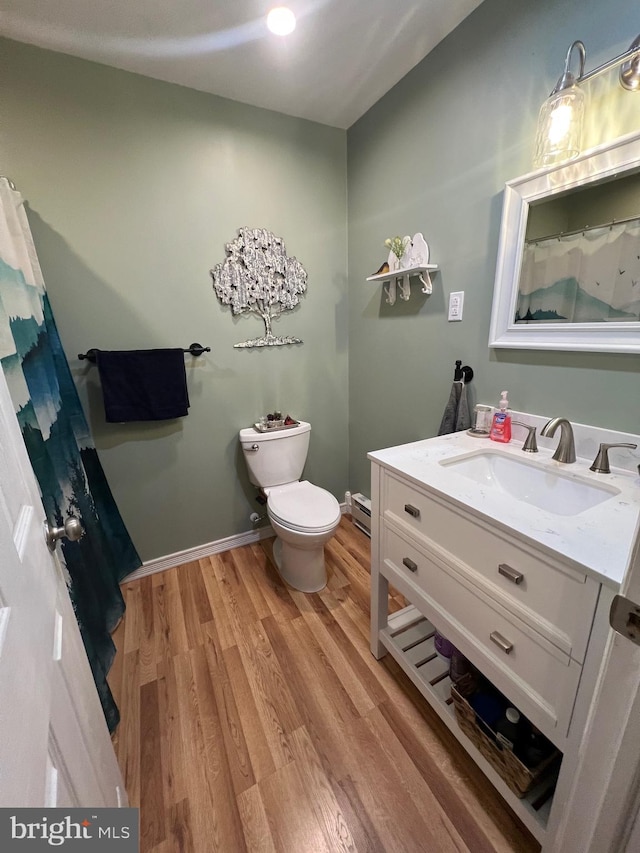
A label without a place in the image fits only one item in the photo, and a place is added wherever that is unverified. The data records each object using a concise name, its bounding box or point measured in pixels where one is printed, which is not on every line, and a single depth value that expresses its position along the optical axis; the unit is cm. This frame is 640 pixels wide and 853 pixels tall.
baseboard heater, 223
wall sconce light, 95
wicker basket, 89
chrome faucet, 108
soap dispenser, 129
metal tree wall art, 179
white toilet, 159
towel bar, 177
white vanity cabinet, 69
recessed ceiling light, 120
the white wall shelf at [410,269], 155
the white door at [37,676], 41
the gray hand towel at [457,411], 144
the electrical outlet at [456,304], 145
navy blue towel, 159
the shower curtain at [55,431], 105
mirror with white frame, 96
